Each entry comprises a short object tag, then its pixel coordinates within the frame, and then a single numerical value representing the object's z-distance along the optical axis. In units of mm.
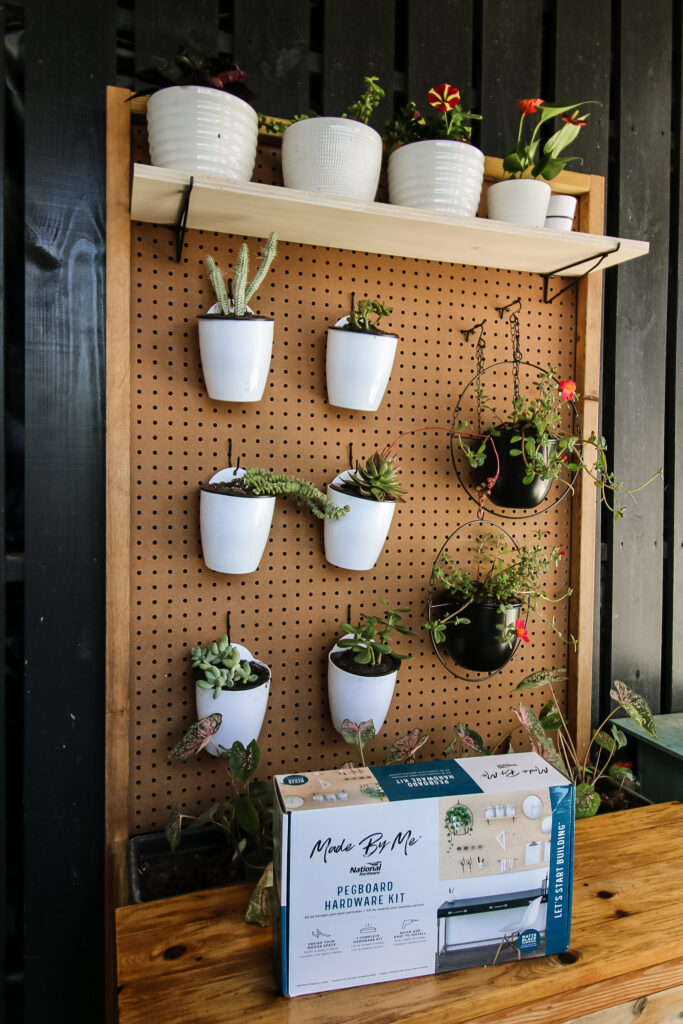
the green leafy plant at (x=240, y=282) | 1301
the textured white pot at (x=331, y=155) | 1283
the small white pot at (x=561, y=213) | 1554
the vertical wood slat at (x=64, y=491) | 1367
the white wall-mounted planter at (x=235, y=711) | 1366
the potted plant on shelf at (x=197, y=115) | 1190
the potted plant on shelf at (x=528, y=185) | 1459
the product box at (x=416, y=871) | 910
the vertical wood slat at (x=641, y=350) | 1976
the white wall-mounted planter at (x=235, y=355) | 1302
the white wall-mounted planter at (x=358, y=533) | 1426
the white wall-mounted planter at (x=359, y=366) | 1410
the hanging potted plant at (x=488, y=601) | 1528
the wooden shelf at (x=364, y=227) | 1226
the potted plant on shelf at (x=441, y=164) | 1354
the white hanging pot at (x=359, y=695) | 1445
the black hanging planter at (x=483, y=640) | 1524
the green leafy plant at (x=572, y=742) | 1512
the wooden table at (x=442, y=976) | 936
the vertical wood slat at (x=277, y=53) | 1595
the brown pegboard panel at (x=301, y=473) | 1416
